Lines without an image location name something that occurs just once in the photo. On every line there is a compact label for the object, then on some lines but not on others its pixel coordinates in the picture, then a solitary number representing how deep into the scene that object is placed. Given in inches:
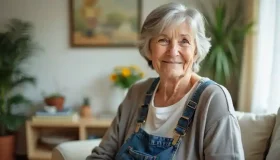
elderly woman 43.0
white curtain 75.5
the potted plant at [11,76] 102.1
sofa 58.7
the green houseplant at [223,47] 93.6
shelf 103.7
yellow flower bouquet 104.3
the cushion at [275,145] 50.2
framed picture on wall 109.5
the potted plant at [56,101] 105.8
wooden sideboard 102.2
